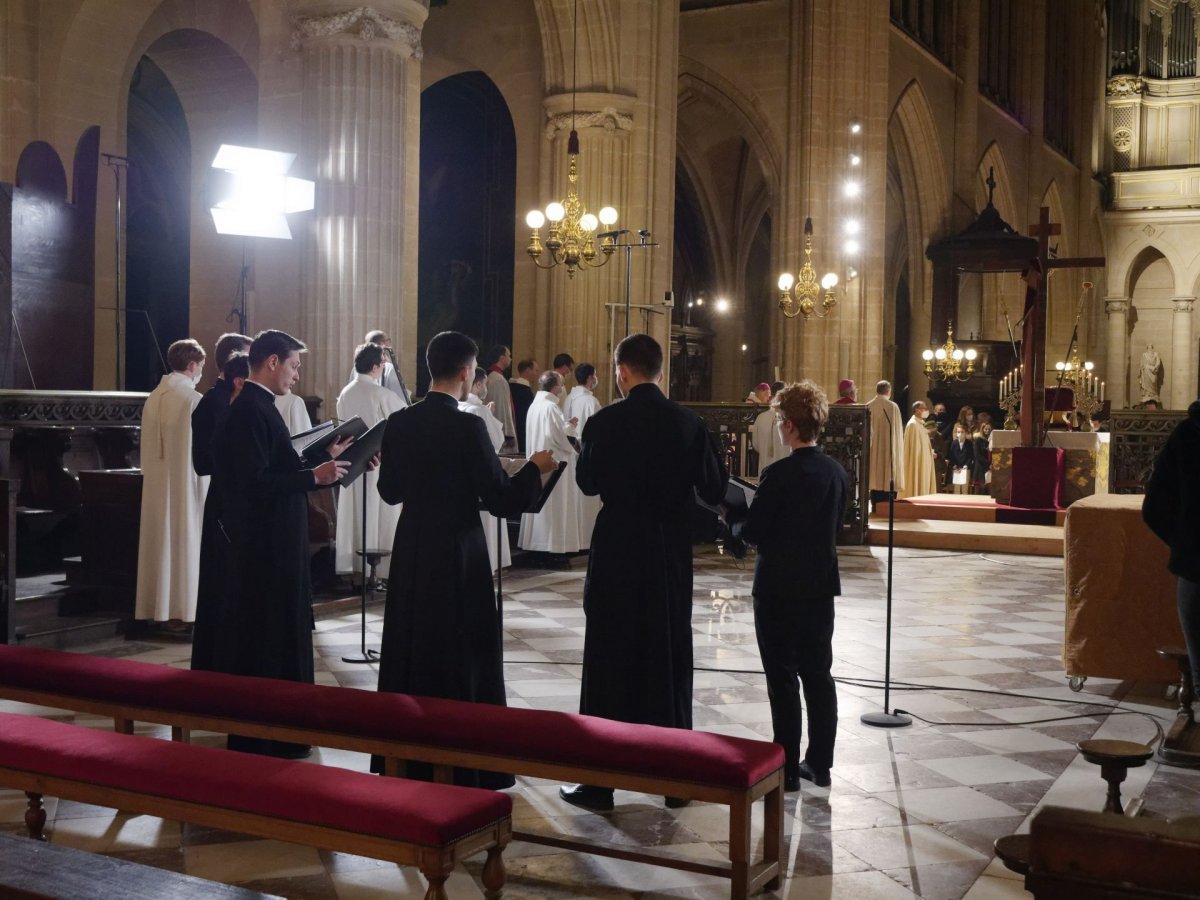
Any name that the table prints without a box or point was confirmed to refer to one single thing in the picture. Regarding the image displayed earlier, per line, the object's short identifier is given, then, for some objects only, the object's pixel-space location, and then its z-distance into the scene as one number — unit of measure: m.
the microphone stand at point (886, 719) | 5.67
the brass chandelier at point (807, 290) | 17.59
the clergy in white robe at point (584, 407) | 11.06
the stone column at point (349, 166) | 10.14
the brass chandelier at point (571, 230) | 12.43
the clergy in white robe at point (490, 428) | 8.93
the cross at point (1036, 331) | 14.62
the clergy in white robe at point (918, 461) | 16.98
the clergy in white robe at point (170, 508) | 7.23
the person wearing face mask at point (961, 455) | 21.22
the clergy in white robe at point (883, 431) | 15.52
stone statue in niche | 35.58
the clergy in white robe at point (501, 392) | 11.09
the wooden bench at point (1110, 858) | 1.76
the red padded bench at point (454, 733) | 3.46
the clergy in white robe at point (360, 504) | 8.73
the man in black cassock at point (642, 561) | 4.36
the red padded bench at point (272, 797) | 3.00
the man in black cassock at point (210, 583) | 4.98
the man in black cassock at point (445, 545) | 4.34
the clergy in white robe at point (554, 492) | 10.34
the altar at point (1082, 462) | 14.39
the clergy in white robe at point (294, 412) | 8.48
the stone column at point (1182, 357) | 34.62
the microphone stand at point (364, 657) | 6.77
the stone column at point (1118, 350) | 35.50
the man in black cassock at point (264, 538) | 4.80
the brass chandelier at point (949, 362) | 24.25
